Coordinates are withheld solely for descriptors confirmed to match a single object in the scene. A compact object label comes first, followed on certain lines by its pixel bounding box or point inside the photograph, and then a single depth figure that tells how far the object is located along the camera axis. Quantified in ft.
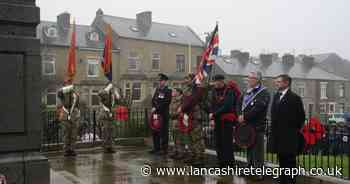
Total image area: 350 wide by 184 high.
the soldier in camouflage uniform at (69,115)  32.91
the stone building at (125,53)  121.60
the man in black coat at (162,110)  31.73
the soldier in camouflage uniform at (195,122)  27.22
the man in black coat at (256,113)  23.27
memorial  18.38
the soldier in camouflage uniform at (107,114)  34.11
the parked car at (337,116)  135.13
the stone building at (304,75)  152.15
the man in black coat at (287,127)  20.30
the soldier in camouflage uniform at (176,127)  29.86
